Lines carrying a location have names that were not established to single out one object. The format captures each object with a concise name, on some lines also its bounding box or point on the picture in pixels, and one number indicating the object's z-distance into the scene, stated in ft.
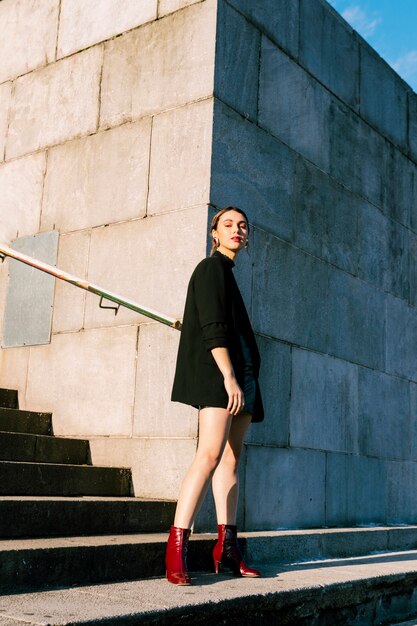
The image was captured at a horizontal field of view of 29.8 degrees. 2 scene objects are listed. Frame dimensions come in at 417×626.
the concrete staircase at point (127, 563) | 11.16
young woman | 12.79
